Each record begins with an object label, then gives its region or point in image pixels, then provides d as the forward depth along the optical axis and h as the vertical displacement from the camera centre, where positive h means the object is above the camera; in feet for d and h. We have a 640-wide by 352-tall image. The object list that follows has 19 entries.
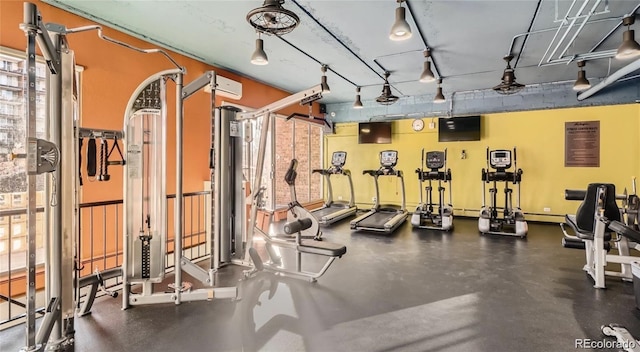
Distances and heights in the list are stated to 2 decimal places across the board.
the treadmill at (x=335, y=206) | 23.60 -2.85
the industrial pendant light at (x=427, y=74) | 15.71 +5.08
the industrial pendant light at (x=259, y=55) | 12.42 +4.83
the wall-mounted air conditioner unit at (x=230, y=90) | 17.30 +4.92
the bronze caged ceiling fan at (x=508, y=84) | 16.36 +4.75
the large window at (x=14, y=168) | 11.16 +0.31
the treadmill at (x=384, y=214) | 20.68 -3.12
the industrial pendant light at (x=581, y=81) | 17.12 +5.17
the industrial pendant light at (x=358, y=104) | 23.54 +5.39
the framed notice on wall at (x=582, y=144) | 21.95 +2.18
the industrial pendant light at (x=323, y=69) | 18.91 +6.55
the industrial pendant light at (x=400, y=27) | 10.57 +5.04
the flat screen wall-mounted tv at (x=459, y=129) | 25.34 +3.80
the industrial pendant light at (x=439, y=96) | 20.45 +5.18
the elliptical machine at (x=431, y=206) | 21.80 -2.29
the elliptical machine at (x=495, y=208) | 19.88 -2.33
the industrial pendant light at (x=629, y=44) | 11.82 +4.99
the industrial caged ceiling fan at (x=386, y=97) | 18.89 +4.74
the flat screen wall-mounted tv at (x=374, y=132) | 28.66 +3.97
